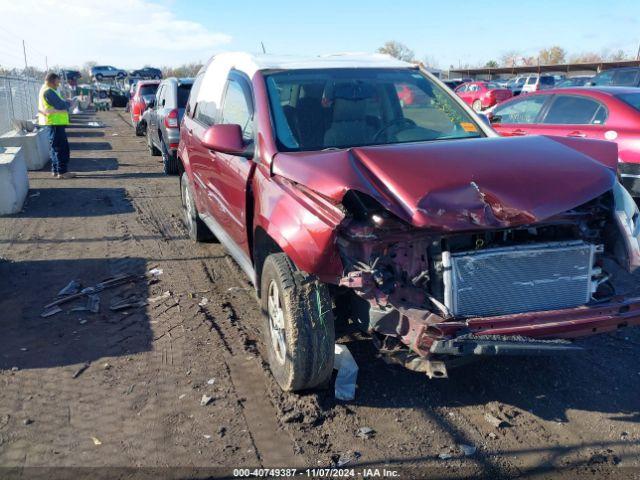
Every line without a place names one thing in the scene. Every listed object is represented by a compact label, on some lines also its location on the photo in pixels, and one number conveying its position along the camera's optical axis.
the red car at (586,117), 7.00
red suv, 2.94
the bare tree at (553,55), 82.62
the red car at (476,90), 16.38
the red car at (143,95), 17.89
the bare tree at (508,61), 70.60
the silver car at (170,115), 10.88
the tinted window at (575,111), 7.59
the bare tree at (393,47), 71.76
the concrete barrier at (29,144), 12.10
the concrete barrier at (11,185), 8.38
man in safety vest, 10.63
